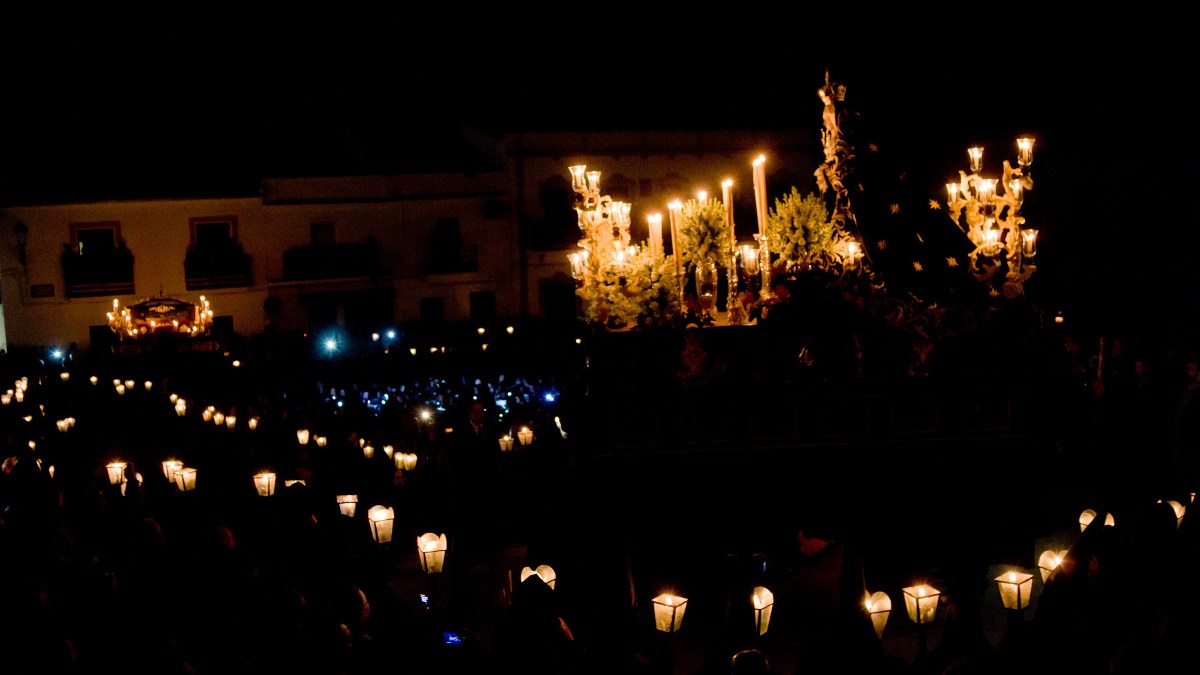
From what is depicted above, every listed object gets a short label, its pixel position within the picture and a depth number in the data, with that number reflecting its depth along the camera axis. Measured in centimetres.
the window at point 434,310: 3322
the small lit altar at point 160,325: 2622
